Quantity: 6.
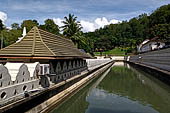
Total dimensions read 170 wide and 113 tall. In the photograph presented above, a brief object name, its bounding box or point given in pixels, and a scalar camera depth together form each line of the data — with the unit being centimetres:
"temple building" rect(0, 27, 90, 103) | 676
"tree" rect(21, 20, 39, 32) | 5089
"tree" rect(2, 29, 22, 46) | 4325
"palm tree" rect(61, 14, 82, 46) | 3725
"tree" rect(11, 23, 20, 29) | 5412
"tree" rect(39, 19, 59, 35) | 5757
